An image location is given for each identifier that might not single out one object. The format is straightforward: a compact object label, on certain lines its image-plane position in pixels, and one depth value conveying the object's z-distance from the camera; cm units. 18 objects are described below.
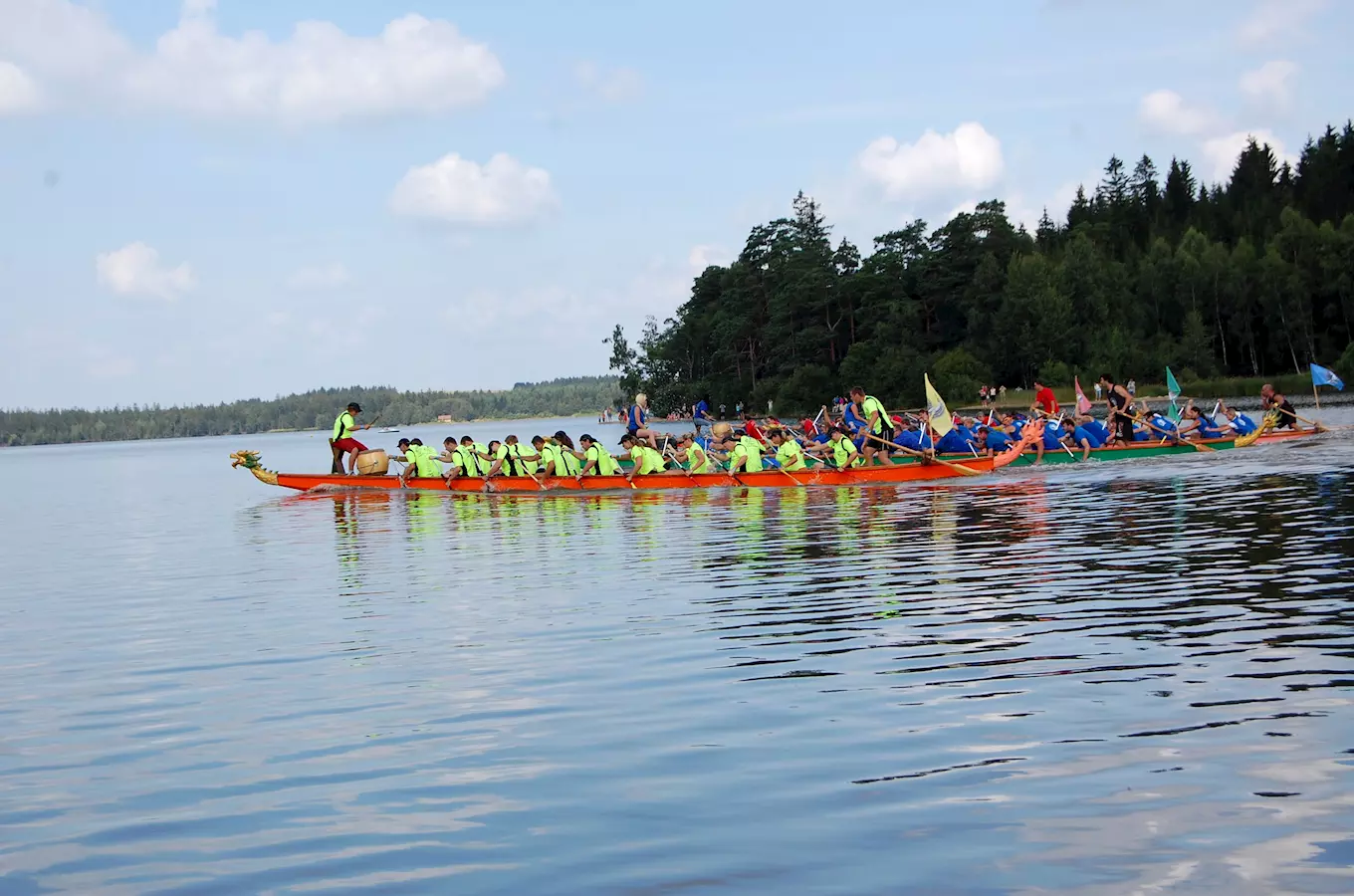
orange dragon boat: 2883
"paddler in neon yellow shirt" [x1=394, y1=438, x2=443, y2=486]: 3359
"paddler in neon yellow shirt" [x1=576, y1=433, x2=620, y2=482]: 3058
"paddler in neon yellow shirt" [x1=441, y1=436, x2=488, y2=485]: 3206
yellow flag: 2841
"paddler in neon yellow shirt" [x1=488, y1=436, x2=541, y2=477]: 3192
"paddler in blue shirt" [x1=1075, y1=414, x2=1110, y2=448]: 2975
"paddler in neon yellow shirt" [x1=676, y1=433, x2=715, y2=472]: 3028
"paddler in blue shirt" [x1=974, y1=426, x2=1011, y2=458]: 3006
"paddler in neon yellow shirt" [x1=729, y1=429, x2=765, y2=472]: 2952
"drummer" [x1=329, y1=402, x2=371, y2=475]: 3488
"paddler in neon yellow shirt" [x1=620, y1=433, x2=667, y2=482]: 2962
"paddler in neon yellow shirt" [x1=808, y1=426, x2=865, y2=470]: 2886
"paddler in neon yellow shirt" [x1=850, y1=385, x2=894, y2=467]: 2897
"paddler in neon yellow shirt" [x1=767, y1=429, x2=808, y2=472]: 2948
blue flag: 3616
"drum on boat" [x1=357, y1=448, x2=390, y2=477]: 3547
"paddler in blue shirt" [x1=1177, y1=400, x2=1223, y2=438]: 3156
